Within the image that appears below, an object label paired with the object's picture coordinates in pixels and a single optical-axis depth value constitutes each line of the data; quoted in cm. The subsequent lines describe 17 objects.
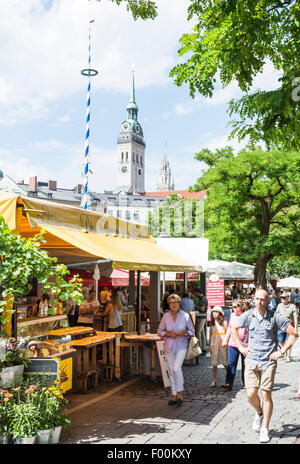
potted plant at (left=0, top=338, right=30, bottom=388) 557
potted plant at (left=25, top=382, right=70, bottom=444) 537
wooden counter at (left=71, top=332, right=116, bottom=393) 861
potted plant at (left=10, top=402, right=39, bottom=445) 519
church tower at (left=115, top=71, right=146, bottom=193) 17738
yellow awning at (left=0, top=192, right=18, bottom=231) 604
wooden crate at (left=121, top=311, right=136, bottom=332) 1368
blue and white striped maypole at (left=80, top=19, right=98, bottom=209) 1700
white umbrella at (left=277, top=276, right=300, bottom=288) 3588
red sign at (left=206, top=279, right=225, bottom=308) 1783
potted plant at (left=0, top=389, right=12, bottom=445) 520
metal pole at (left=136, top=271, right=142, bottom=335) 1244
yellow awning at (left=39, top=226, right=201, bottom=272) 740
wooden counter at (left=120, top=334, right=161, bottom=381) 951
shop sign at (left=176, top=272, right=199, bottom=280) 2538
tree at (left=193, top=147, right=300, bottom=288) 2380
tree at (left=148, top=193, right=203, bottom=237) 4666
